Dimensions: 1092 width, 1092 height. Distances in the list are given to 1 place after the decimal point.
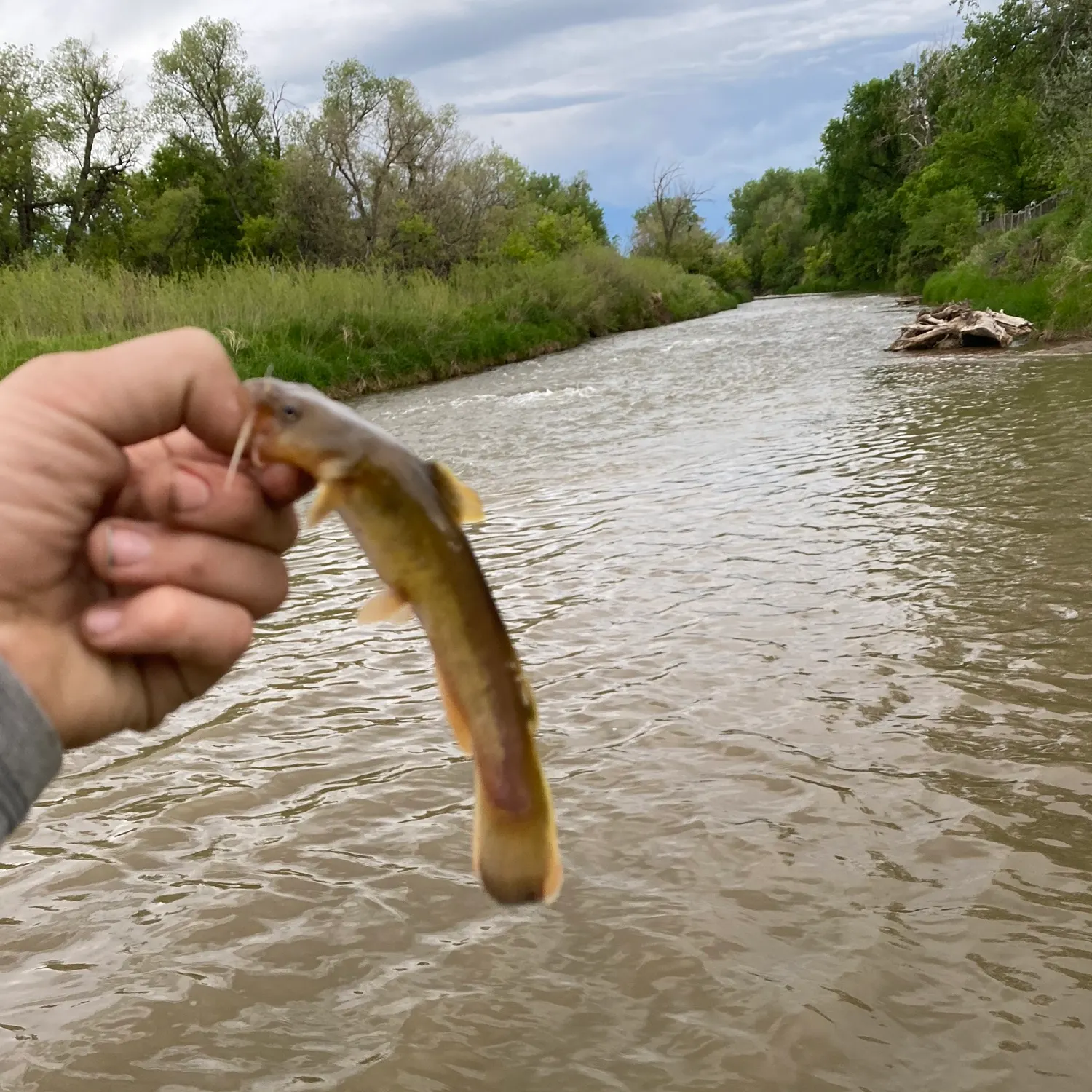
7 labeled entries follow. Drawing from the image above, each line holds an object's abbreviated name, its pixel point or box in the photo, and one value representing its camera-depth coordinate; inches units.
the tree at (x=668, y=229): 3302.2
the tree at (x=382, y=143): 1571.1
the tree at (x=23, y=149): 1675.7
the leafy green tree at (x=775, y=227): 4466.0
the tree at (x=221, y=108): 1834.4
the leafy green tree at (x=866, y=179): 2792.8
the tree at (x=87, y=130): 1766.7
